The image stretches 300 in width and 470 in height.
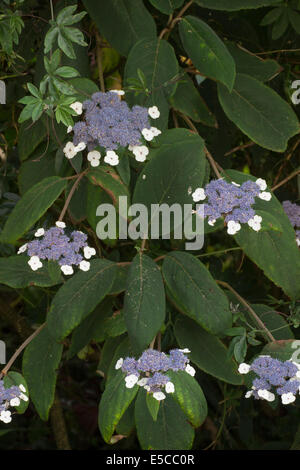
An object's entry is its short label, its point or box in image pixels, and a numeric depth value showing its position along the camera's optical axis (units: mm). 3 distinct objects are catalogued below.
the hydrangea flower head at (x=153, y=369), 1521
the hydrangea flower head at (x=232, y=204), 1553
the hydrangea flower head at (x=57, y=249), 1544
